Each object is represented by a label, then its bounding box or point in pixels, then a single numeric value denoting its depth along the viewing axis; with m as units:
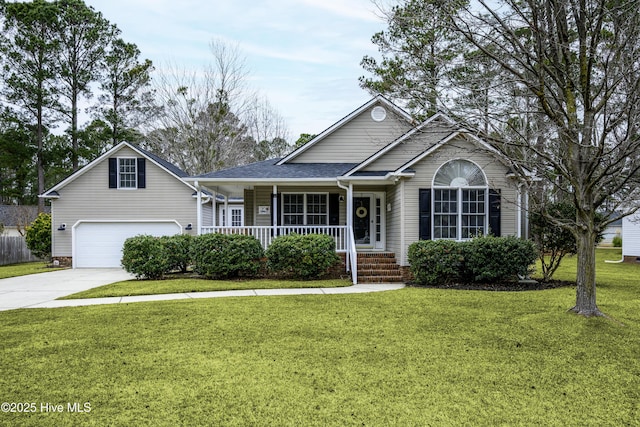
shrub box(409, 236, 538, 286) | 11.18
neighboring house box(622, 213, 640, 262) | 19.78
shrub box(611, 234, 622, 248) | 31.25
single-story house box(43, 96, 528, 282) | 12.30
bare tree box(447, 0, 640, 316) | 6.50
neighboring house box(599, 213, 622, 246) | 37.45
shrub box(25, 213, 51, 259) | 19.94
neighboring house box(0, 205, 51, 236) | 29.17
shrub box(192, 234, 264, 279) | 12.49
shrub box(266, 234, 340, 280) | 12.30
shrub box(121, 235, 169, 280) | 12.73
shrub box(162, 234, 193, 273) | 13.21
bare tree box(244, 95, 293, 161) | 32.52
